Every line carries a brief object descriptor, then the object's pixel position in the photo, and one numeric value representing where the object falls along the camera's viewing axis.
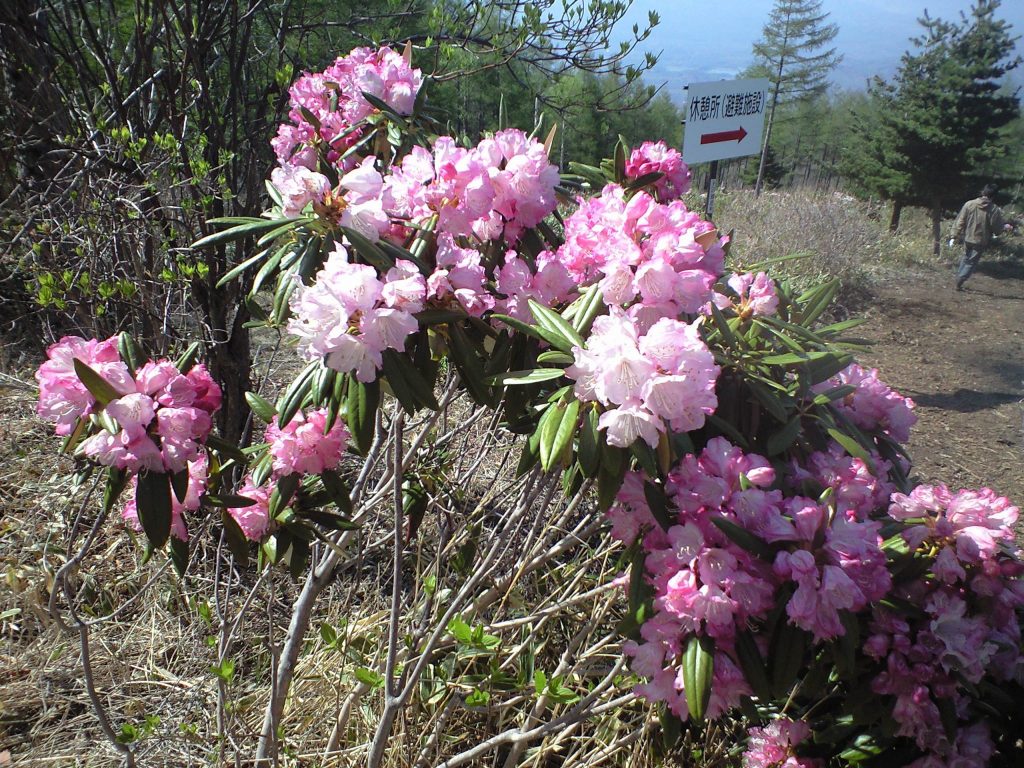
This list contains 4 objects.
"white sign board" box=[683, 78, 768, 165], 4.95
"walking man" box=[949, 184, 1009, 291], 12.06
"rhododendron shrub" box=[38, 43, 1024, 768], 1.04
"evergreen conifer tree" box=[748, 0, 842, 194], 32.03
